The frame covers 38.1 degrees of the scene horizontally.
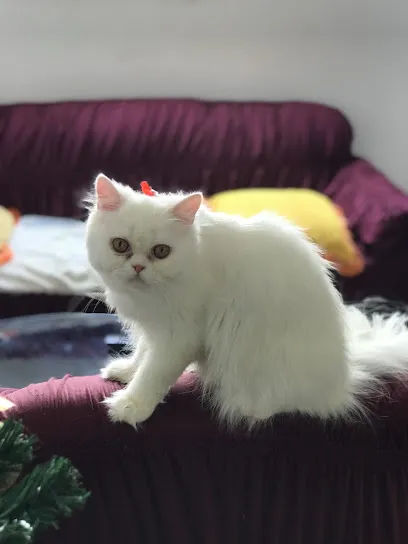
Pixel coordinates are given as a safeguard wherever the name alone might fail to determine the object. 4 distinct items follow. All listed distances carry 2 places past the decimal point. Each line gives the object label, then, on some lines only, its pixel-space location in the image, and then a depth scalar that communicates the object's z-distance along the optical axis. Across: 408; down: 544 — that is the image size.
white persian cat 0.99
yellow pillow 2.02
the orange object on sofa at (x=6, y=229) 1.99
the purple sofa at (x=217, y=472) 1.04
